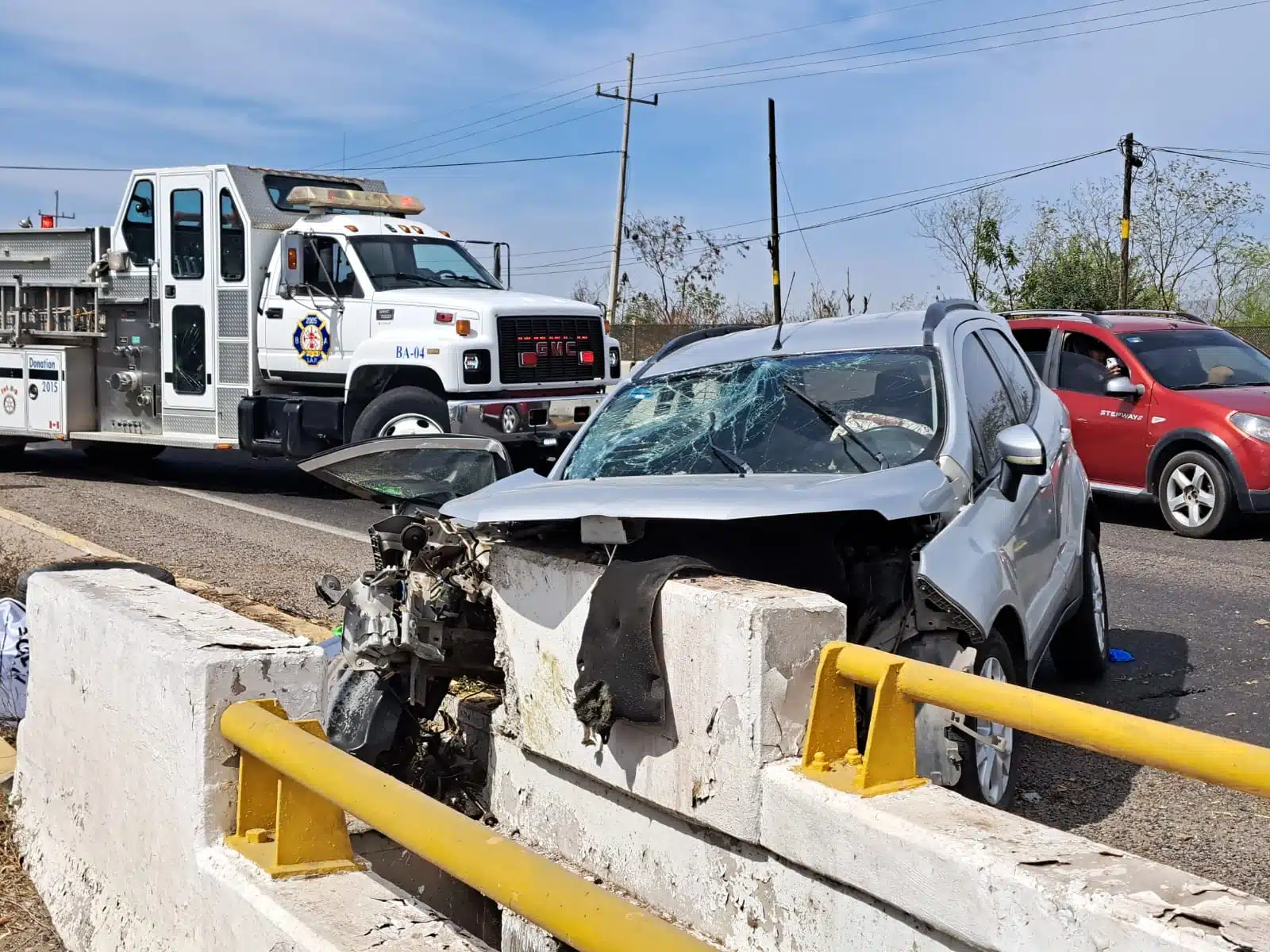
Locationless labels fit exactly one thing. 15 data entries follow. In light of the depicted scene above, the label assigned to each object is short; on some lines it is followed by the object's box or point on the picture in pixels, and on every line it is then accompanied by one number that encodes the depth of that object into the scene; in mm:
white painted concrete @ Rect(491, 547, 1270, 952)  2342
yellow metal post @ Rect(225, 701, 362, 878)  2904
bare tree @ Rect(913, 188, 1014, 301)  39906
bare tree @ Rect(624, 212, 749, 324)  46875
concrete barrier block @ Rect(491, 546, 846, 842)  3186
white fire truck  12508
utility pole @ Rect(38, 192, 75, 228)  15633
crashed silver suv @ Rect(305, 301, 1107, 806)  3793
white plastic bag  5535
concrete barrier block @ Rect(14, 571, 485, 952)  2781
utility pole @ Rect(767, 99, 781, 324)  36656
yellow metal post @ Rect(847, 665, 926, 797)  2873
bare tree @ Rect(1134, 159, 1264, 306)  38125
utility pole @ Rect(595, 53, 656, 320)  43781
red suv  10586
